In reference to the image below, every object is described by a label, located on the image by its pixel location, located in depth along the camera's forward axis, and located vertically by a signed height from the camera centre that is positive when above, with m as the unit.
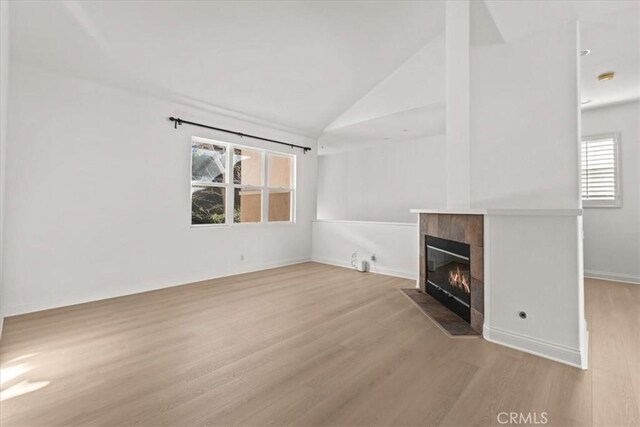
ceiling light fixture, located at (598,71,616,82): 3.58 +1.77
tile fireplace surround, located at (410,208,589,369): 2.07 -0.46
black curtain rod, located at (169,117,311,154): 4.09 +1.36
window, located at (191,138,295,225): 4.53 +0.57
